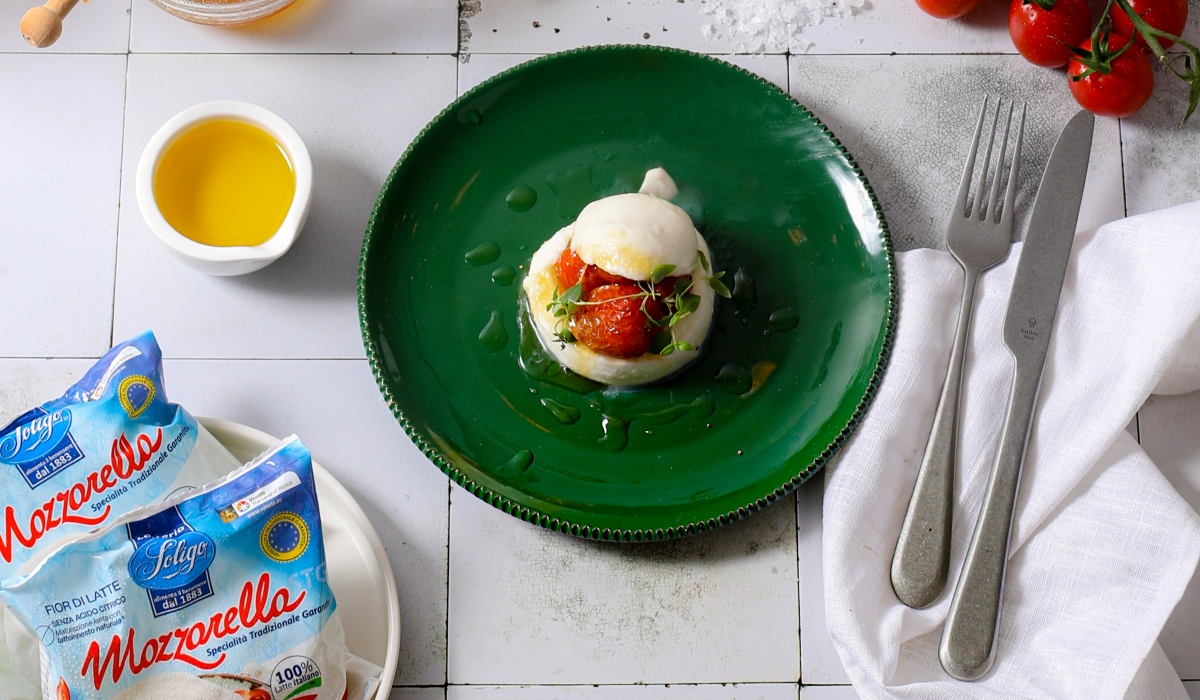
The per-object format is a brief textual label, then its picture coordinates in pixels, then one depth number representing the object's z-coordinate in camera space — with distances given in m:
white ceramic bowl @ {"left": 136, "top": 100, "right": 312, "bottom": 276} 0.84
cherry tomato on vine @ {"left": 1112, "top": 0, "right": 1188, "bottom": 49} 0.87
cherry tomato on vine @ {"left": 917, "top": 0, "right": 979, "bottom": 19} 0.89
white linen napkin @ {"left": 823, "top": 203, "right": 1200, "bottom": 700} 0.82
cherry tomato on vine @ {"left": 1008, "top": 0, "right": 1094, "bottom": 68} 0.88
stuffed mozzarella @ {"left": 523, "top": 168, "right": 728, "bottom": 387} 0.82
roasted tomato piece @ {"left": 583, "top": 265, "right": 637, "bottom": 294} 0.83
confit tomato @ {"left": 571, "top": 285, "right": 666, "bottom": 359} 0.82
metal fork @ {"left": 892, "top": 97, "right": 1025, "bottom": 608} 0.83
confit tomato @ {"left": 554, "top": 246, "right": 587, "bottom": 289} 0.83
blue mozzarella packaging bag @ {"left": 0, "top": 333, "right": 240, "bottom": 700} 0.79
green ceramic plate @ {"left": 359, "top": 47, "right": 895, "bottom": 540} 0.84
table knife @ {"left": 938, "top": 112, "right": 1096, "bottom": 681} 0.82
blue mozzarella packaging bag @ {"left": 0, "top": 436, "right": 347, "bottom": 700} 0.77
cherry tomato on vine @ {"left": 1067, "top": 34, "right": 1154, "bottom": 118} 0.87
